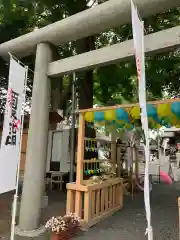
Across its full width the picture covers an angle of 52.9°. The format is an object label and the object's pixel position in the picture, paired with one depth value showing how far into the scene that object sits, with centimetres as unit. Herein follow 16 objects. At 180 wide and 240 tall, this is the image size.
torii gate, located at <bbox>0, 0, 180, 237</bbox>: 333
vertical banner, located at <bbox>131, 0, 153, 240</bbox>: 209
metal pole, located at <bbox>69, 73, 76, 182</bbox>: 517
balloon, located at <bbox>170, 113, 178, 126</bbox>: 344
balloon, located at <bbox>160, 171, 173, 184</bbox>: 919
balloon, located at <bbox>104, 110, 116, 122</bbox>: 376
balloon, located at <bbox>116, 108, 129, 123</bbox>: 366
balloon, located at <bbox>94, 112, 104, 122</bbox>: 385
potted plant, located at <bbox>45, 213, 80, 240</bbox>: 313
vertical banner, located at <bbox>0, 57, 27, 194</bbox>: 305
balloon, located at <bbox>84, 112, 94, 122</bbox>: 394
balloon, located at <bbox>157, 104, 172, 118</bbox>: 319
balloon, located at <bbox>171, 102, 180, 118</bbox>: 304
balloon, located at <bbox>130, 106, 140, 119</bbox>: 357
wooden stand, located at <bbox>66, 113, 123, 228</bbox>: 374
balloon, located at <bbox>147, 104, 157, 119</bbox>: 329
